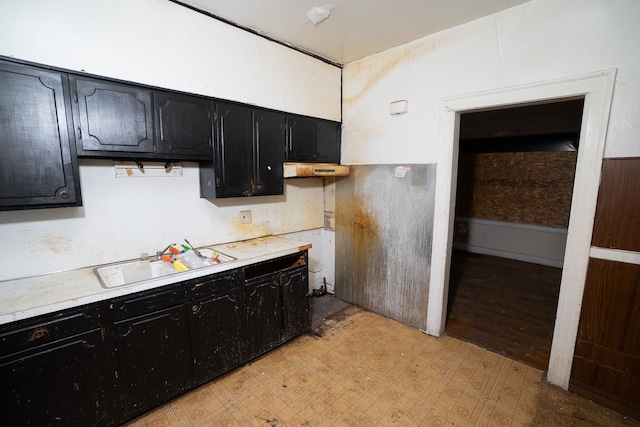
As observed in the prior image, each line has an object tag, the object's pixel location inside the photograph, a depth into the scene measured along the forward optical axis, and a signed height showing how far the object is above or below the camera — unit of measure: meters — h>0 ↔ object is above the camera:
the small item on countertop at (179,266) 2.00 -0.65
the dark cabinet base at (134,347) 1.36 -1.04
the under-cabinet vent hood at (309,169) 2.63 +0.10
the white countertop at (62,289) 1.35 -0.64
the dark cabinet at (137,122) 1.65 +0.37
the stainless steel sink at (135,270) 1.91 -0.68
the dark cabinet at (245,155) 2.22 +0.21
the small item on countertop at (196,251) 2.22 -0.60
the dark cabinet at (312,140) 2.74 +0.41
